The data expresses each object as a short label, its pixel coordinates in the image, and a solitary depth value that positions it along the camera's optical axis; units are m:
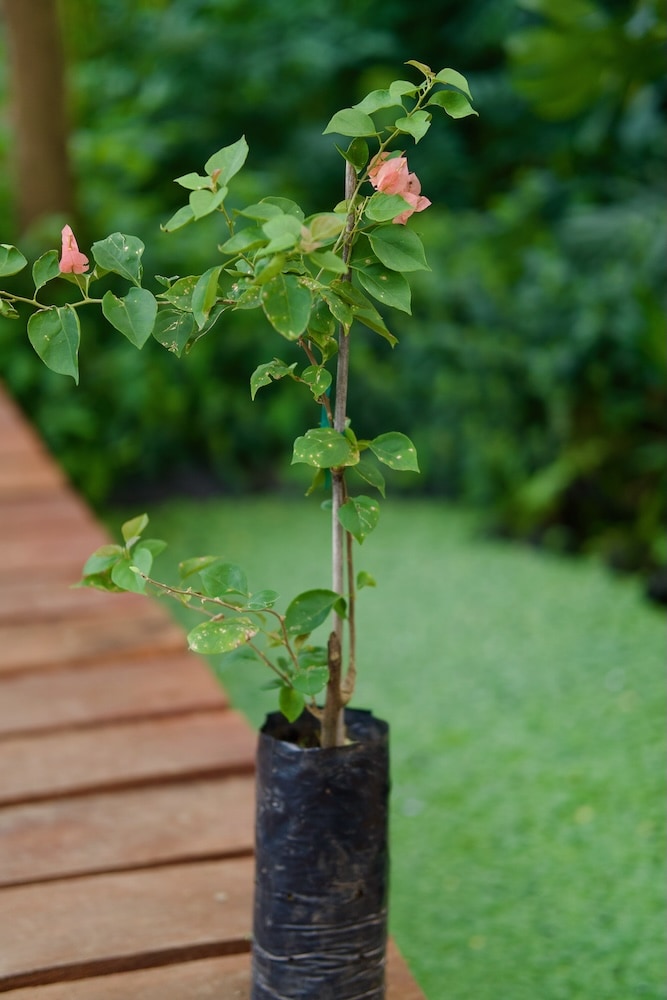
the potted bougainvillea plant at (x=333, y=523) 1.47
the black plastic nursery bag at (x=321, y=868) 1.59
